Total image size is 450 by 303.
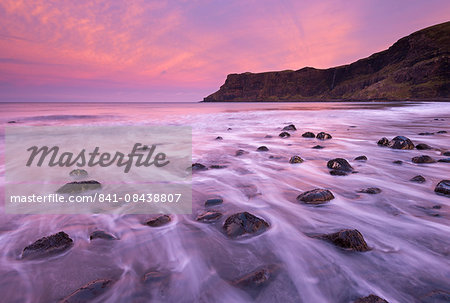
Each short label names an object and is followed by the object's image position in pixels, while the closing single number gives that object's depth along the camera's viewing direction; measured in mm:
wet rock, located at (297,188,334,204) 3125
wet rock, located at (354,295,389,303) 1475
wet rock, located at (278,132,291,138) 9055
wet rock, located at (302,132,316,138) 8719
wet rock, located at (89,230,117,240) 2354
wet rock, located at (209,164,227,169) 4969
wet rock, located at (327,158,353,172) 4430
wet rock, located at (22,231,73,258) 2061
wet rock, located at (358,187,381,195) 3389
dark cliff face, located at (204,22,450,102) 85875
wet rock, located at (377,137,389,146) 6760
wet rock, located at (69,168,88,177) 4512
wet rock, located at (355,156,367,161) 5241
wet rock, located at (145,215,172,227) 2662
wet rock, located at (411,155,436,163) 4797
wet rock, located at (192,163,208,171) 4853
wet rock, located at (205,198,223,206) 3184
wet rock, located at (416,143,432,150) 6286
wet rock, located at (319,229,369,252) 2105
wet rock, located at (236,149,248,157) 6260
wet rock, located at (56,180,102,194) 3562
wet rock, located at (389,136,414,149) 6207
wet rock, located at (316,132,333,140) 8379
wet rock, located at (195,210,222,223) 2704
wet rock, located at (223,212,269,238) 2389
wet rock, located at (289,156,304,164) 5117
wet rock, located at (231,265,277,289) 1715
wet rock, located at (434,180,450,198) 3156
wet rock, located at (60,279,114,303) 1577
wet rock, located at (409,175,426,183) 3767
